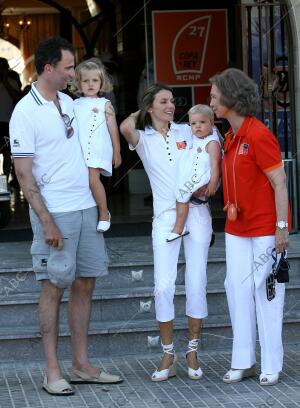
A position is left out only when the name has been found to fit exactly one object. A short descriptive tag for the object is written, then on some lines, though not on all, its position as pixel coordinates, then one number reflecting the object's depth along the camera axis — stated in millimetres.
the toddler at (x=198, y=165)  6496
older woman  6266
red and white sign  12461
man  6191
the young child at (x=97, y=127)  6449
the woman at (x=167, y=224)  6566
